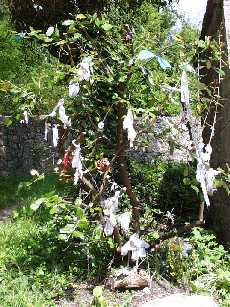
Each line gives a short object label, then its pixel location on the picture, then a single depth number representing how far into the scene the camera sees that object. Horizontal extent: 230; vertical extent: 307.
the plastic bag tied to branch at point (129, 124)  4.06
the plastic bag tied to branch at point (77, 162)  4.28
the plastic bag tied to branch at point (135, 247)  4.48
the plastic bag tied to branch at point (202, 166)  4.03
